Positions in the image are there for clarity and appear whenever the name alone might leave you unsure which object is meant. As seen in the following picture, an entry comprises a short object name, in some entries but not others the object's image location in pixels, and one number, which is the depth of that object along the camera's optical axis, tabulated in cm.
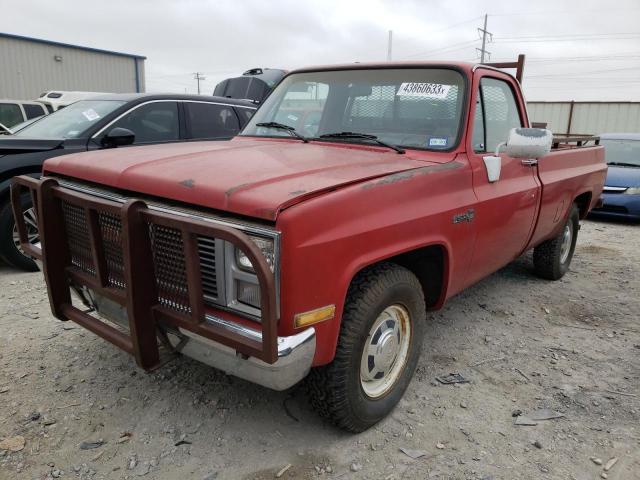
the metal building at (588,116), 1881
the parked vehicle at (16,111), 1075
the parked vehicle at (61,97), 1432
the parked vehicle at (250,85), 1020
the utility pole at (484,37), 4377
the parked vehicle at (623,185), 853
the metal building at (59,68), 2150
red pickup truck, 209
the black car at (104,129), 484
